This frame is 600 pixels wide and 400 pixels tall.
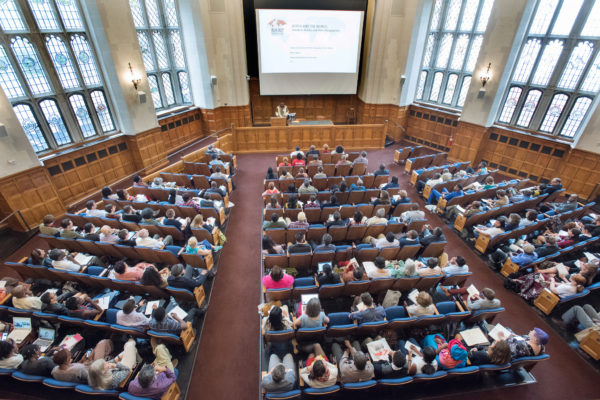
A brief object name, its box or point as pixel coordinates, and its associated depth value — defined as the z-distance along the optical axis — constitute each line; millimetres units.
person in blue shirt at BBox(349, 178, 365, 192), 8367
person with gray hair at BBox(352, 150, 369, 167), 10102
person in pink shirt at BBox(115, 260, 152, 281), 5141
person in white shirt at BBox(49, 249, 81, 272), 5469
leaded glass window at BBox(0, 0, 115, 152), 7898
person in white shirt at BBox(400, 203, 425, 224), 6980
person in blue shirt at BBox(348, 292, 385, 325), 4488
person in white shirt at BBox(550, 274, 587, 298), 5258
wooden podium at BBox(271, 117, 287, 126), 13148
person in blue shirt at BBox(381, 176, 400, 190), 8477
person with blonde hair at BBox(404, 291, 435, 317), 4598
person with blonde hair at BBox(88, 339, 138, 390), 3611
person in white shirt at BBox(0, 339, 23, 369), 3898
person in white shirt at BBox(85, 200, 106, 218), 7117
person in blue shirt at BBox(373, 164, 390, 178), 9258
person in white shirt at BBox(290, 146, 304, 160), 10327
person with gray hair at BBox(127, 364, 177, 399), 3570
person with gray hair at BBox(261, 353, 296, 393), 3525
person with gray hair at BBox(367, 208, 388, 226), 6714
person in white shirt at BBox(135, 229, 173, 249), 6022
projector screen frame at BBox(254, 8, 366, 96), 14008
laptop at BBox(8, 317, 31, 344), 4688
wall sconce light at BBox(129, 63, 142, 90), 9984
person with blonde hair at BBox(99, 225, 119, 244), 6156
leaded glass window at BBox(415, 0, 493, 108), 12414
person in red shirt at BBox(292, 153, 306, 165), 9898
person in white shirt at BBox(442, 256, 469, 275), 5546
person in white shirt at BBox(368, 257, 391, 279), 5223
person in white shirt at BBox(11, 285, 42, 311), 4762
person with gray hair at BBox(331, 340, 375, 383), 3725
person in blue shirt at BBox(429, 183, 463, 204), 8406
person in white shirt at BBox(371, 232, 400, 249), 5870
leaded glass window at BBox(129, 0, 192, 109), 11414
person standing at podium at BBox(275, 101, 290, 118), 13605
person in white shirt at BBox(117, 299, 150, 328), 4473
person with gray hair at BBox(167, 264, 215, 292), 5047
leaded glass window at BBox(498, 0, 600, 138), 9484
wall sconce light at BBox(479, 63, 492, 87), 10945
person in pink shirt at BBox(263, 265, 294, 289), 4918
